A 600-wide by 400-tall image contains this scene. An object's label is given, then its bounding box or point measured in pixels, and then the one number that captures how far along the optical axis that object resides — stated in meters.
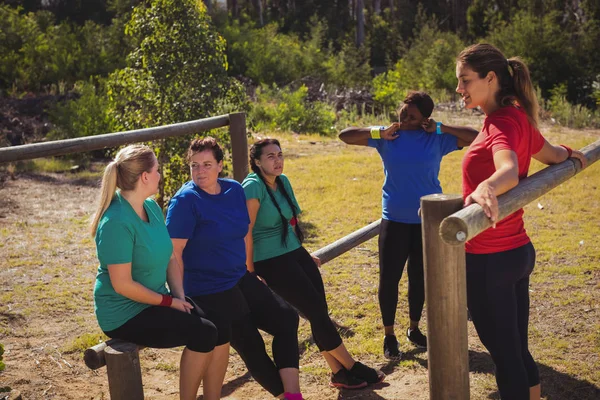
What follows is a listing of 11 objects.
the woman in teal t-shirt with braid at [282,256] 4.18
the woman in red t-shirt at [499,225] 2.95
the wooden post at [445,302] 2.48
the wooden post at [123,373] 3.14
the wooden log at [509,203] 2.29
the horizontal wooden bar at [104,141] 3.87
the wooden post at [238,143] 5.45
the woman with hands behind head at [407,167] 4.59
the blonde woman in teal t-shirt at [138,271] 3.27
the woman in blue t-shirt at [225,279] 3.72
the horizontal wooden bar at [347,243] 5.09
